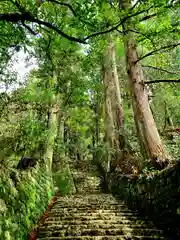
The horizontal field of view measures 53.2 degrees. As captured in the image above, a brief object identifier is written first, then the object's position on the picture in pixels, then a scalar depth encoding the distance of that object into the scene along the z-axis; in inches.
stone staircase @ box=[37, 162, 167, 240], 119.9
